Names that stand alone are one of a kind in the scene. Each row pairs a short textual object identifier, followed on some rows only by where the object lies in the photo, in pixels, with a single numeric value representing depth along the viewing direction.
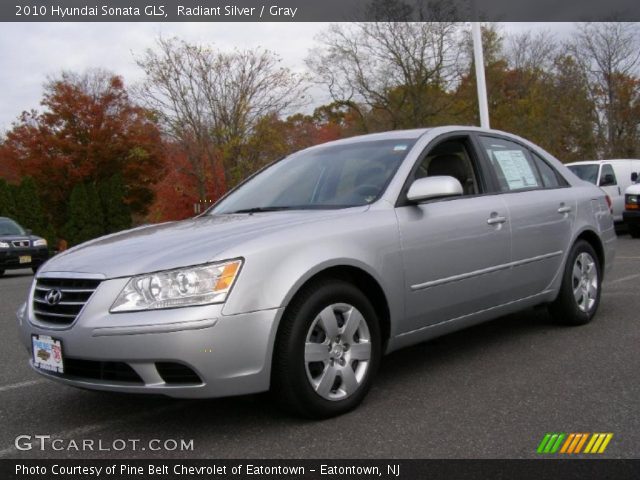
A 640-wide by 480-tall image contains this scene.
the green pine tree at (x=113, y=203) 33.44
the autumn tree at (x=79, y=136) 33.59
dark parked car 14.68
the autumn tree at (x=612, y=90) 33.94
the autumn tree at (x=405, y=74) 31.08
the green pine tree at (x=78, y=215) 32.69
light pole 16.20
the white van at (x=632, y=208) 13.77
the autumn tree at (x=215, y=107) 23.55
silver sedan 2.88
